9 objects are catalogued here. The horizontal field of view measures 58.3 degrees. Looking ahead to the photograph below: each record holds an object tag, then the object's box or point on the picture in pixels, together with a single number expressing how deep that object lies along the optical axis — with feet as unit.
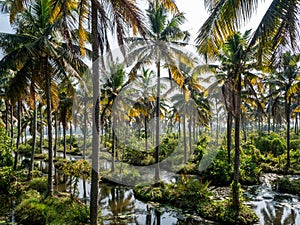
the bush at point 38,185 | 50.77
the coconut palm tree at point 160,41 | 53.72
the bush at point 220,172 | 60.13
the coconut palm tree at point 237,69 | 42.45
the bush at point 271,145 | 91.40
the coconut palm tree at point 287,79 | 61.51
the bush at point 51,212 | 34.22
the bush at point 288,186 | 53.11
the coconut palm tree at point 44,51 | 37.47
